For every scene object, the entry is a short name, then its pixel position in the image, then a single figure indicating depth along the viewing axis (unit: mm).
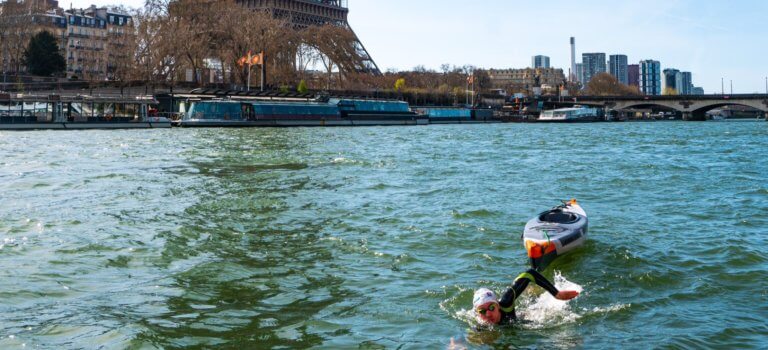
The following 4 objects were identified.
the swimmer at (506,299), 8859
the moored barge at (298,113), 69125
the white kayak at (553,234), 11289
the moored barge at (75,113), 59516
